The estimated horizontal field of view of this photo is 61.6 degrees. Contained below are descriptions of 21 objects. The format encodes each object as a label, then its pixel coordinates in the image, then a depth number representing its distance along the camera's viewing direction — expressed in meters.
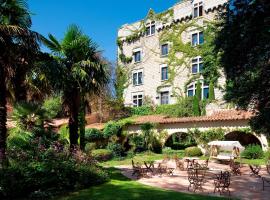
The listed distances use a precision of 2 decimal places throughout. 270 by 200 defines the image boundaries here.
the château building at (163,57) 23.74
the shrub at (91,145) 20.14
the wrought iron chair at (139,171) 10.81
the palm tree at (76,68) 11.35
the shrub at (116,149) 18.90
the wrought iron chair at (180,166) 12.27
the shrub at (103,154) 16.86
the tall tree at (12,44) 7.84
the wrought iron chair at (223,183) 8.34
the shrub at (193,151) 17.96
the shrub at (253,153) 16.16
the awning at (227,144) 15.02
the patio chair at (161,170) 11.40
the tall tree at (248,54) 7.18
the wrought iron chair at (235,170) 11.20
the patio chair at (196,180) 8.77
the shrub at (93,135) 21.34
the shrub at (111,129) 21.42
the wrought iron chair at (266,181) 9.39
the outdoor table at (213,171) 11.84
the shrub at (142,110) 25.88
